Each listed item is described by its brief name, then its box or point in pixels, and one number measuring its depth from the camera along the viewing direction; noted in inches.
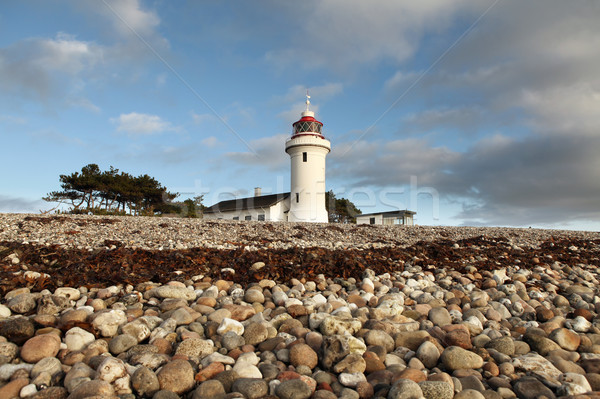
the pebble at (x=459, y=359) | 104.7
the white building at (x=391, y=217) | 1251.8
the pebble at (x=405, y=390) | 85.1
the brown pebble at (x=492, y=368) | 102.1
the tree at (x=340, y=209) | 1534.2
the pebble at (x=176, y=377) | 89.9
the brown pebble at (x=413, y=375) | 94.7
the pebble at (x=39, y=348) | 99.5
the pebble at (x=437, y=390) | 87.7
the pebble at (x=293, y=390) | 86.1
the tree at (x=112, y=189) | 1172.5
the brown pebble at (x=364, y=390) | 89.4
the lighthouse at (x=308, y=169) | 1049.5
